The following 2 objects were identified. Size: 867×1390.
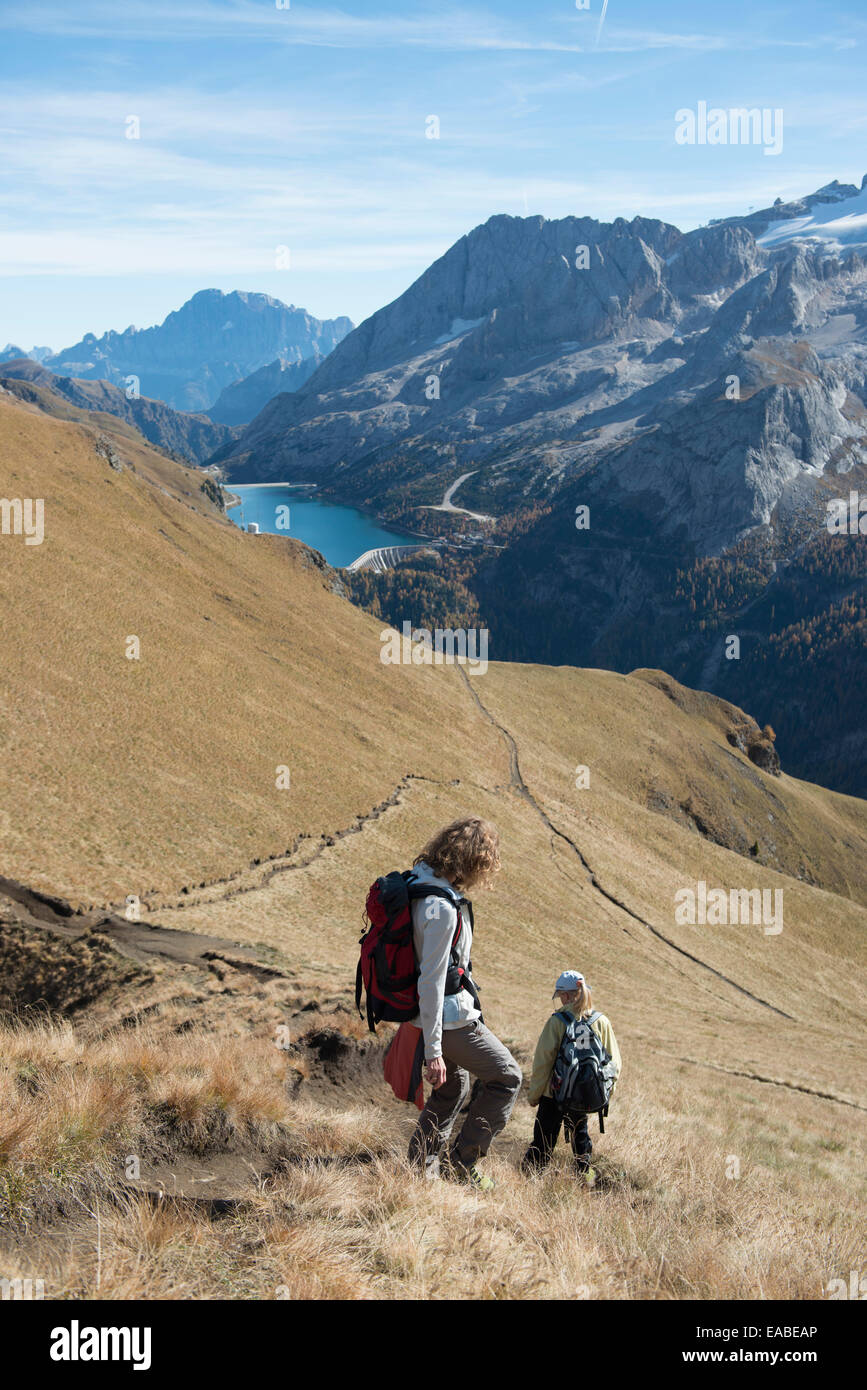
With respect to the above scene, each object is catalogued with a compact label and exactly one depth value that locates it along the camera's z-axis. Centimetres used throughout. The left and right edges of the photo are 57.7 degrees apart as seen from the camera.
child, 888
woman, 695
